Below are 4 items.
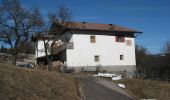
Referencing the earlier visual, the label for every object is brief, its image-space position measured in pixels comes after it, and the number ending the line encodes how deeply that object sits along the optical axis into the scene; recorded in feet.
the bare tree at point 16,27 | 120.23
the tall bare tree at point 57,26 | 127.36
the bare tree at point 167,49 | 157.03
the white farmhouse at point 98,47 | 123.83
